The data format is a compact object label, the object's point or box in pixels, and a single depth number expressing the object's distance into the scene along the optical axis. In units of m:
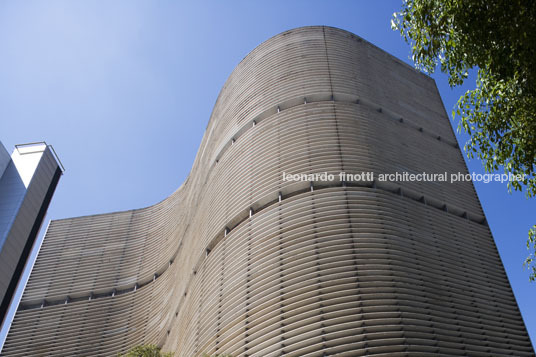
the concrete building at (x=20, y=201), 38.53
